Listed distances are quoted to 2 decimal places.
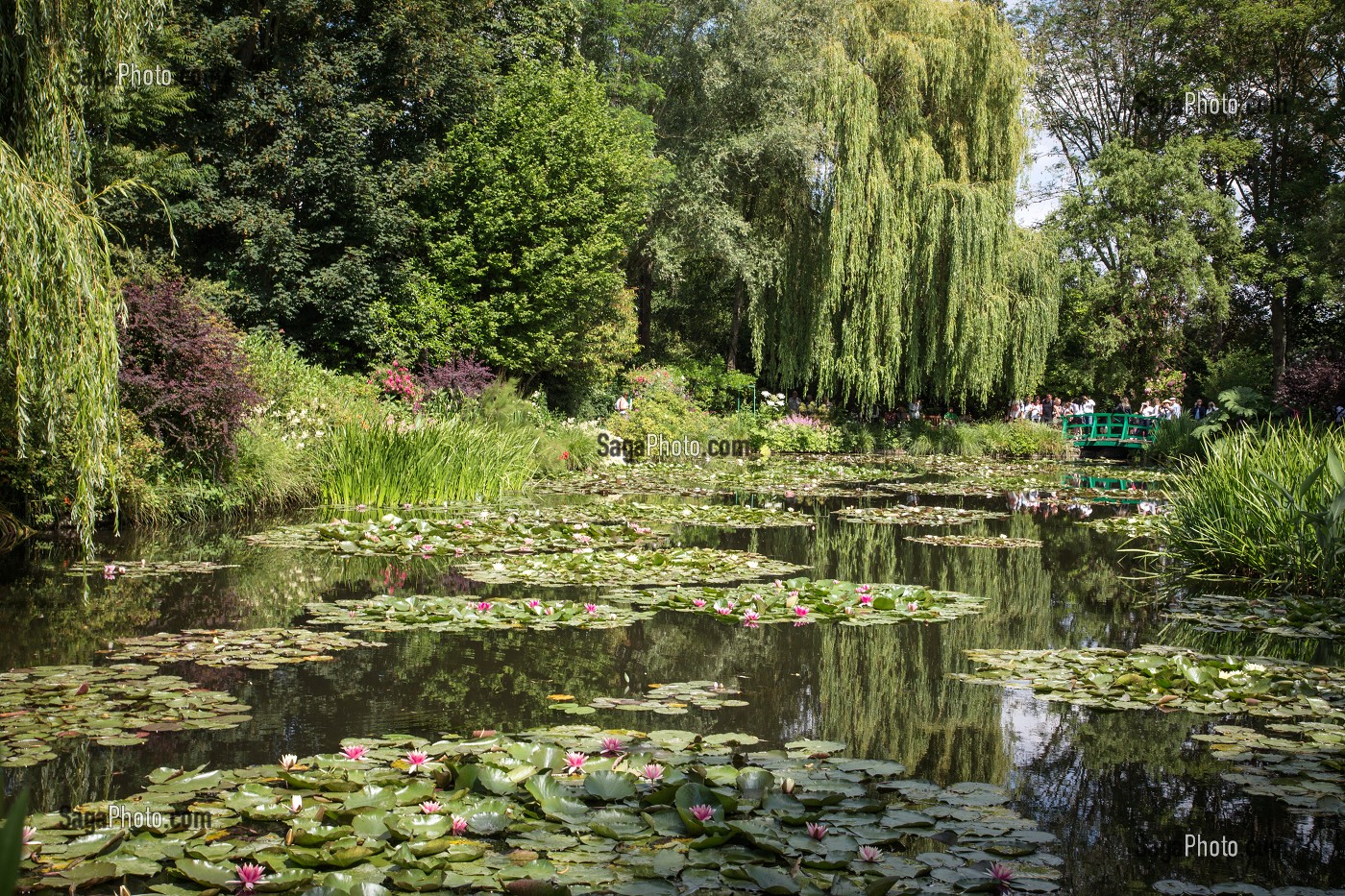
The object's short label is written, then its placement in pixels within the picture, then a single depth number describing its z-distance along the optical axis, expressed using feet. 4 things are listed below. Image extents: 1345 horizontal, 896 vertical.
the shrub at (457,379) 52.54
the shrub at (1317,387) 58.13
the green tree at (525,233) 63.46
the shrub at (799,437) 73.92
